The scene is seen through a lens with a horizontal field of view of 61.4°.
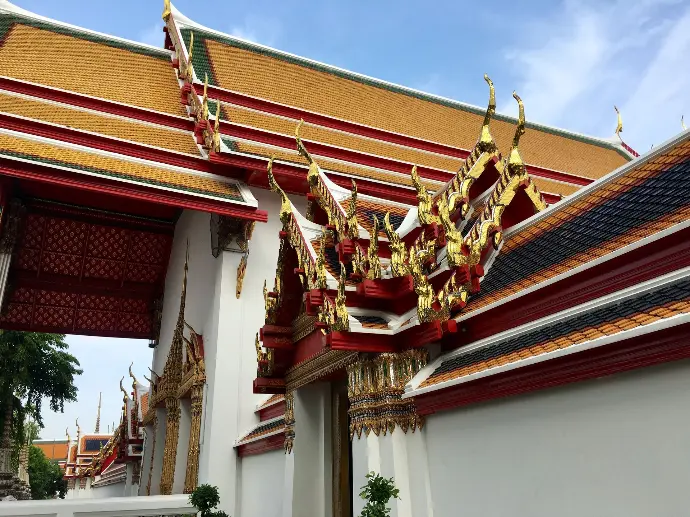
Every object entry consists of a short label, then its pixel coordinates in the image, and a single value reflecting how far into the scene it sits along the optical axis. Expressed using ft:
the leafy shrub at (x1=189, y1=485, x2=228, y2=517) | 19.36
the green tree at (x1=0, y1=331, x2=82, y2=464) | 56.54
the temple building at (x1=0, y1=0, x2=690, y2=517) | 8.66
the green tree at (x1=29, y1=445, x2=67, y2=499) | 103.61
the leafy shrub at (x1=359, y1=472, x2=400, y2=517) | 10.63
